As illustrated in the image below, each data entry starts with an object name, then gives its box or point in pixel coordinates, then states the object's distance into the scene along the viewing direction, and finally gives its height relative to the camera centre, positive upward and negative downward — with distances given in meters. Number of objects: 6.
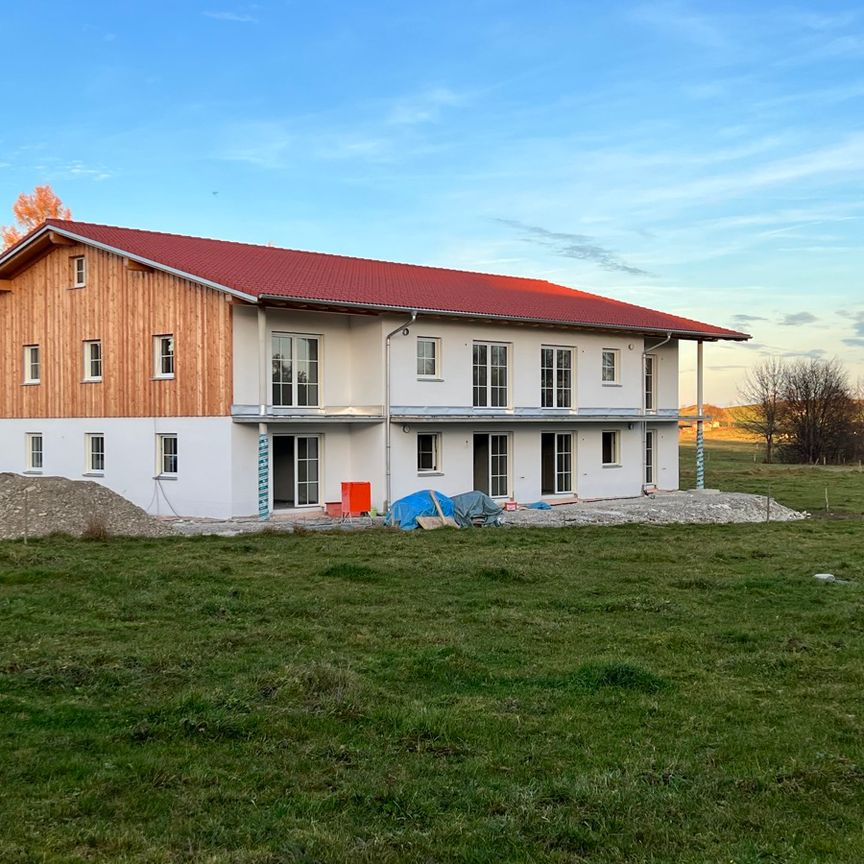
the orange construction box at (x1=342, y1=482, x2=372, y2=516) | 23.56 -1.41
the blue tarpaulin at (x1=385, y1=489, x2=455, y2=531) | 21.55 -1.57
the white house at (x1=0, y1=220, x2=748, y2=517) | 22.81 +1.68
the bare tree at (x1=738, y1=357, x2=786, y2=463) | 64.00 +1.57
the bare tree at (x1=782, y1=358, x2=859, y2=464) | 60.56 +1.23
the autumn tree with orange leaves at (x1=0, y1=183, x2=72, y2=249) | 48.50 +11.78
